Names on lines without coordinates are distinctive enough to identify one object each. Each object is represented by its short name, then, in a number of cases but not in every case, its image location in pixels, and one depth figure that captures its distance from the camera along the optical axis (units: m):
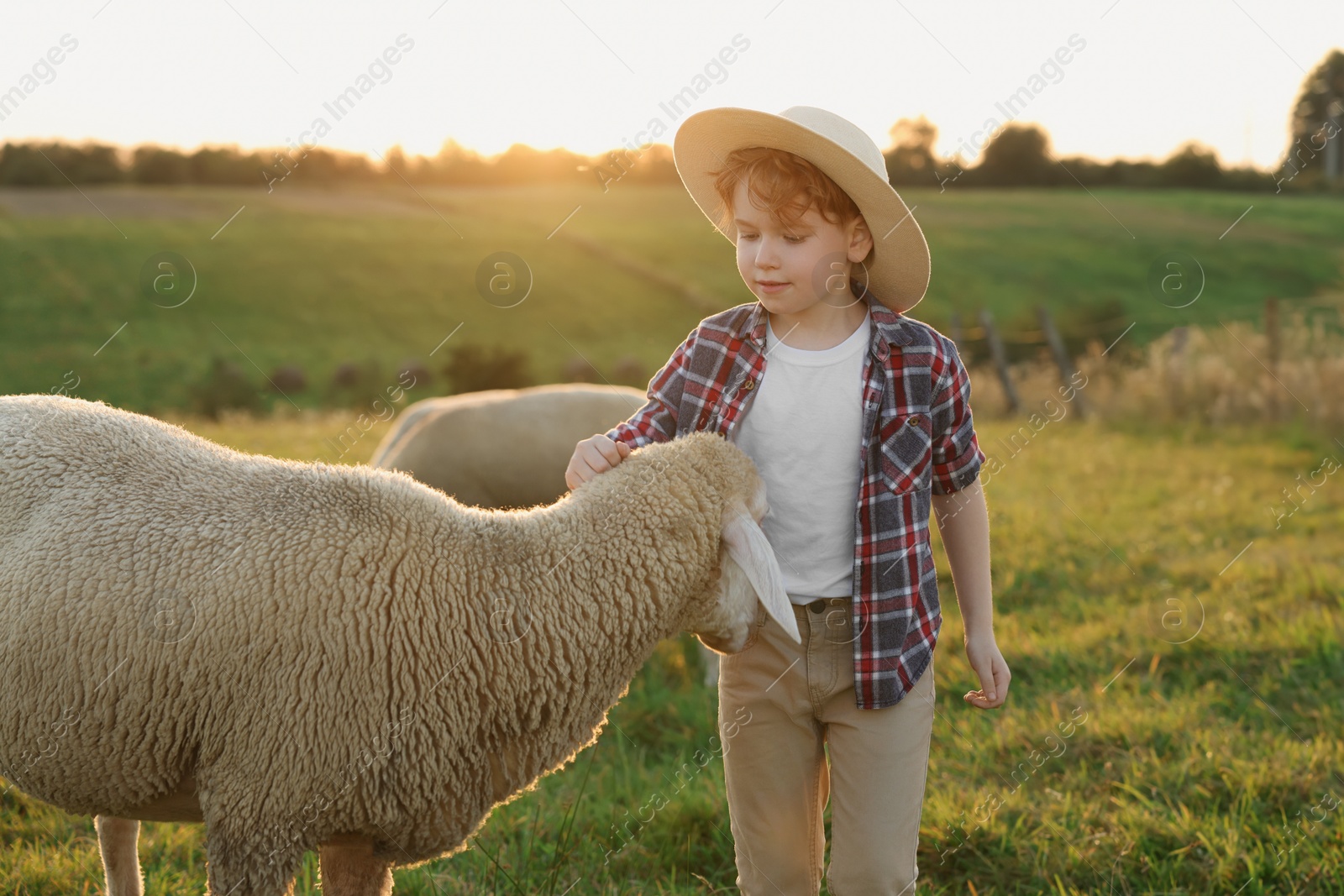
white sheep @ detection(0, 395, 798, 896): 2.10
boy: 2.28
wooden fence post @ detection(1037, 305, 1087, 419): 15.03
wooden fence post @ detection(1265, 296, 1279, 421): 11.74
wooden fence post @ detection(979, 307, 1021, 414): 14.66
